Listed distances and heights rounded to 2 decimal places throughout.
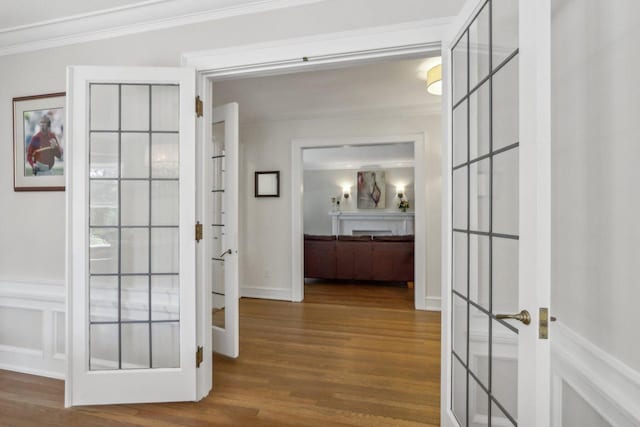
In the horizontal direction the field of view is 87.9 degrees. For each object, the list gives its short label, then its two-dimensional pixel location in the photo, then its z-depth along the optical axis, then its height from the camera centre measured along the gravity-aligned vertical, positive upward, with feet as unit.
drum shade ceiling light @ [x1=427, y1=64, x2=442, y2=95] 9.47 +3.90
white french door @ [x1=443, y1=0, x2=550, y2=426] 3.30 -0.03
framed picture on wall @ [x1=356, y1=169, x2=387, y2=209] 32.63 +2.38
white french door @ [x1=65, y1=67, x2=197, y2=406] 6.82 -0.49
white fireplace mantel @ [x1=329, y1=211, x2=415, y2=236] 31.37 -0.92
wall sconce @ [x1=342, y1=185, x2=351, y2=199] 33.65 +2.22
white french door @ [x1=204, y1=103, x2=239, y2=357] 9.37 -0.49
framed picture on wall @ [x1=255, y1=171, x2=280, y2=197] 15.98 +1.39
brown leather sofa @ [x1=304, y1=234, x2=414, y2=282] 17.87 -2.47
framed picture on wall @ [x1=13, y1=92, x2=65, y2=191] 8.05 +1.71
